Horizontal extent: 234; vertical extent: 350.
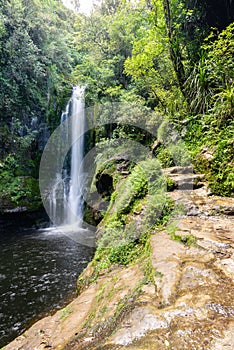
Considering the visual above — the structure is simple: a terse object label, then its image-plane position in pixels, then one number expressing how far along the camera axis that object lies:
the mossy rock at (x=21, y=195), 11.05
